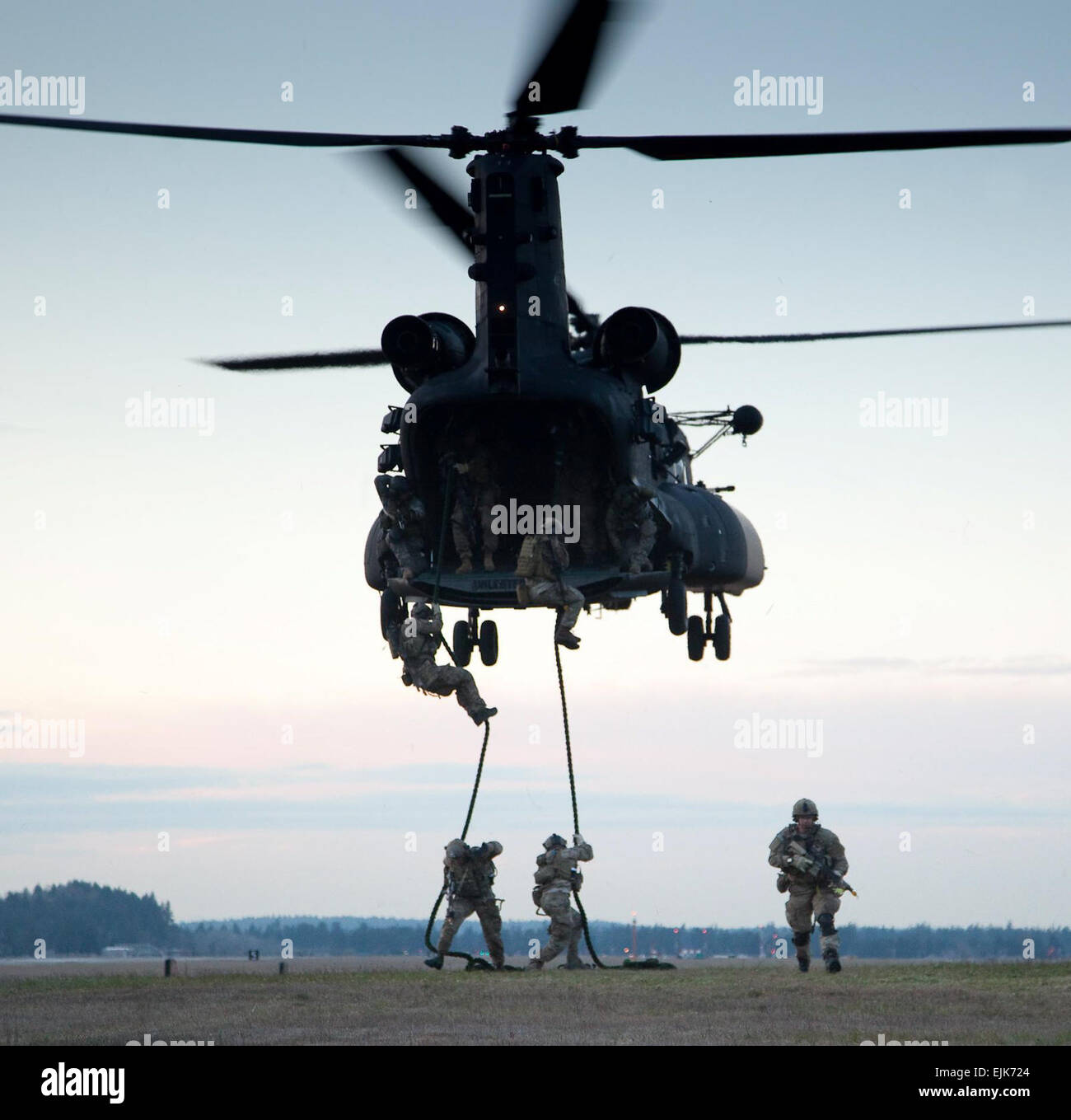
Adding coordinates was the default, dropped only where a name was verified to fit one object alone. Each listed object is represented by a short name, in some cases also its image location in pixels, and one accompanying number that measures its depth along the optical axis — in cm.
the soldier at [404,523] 2070
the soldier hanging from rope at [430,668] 2027
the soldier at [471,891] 2028
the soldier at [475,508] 2042
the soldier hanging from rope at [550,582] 2050
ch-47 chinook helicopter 1902
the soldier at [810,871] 1939
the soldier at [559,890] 2031
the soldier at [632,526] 2059
